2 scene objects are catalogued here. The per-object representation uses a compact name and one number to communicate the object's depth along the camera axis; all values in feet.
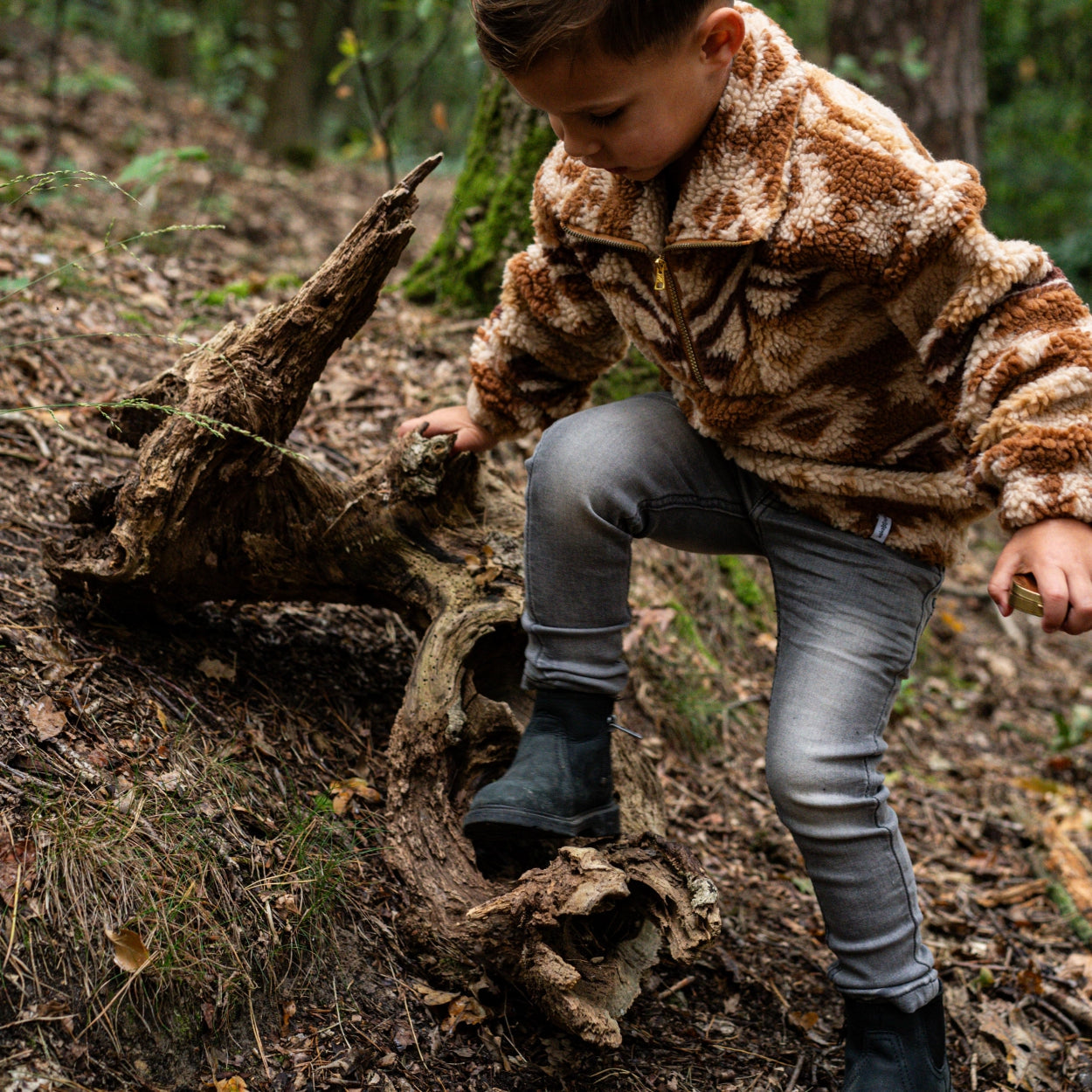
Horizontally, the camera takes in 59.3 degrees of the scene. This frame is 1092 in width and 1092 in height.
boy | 5.71
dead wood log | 6.33
